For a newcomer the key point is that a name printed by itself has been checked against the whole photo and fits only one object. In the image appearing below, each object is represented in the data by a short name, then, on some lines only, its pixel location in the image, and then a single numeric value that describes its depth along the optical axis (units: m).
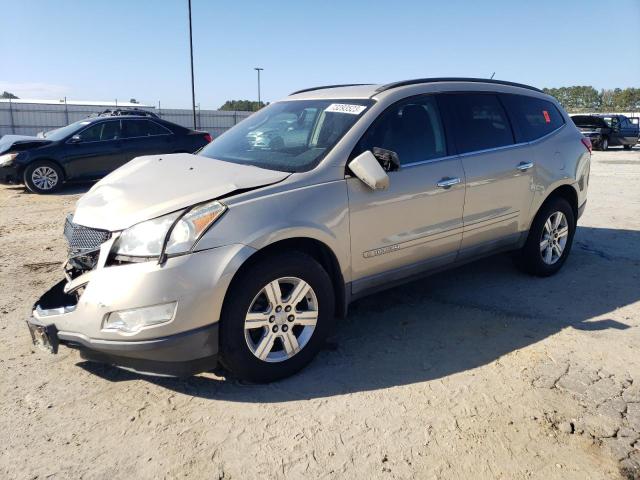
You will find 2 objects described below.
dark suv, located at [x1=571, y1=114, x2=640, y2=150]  23.75
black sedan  10.08
